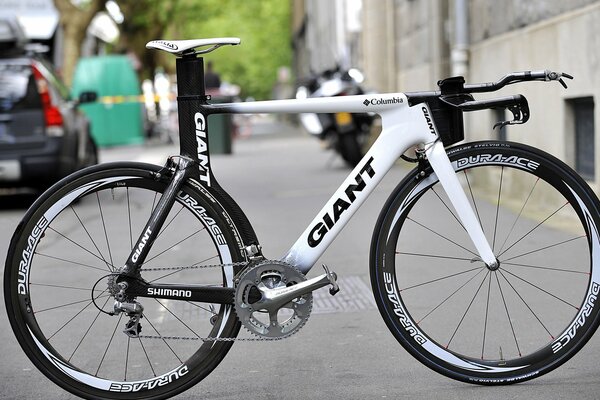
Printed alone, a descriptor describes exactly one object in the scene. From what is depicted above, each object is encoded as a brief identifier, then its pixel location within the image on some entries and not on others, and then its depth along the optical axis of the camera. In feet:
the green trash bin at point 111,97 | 94.99
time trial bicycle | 13.67
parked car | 40.19
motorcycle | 56.29
